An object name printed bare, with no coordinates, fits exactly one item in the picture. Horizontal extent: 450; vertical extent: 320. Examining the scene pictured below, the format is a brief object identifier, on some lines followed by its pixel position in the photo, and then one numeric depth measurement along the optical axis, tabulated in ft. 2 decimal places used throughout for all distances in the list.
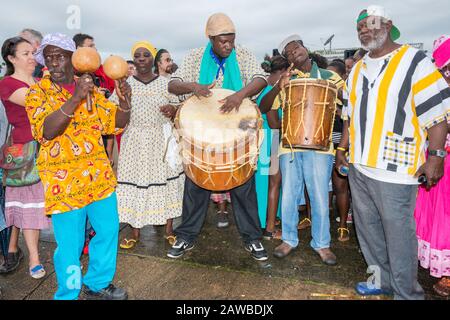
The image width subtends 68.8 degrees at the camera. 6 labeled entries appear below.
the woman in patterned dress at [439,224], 8.44
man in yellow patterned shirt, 6.87
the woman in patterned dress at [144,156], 11.28
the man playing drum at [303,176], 10.38
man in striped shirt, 7.23
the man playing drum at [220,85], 9.95
